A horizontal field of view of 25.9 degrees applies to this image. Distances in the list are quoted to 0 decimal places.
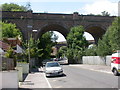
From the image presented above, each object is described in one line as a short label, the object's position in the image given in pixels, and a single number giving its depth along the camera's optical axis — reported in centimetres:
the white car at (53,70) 2500
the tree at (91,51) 5609
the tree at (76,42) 6119
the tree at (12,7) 9369
